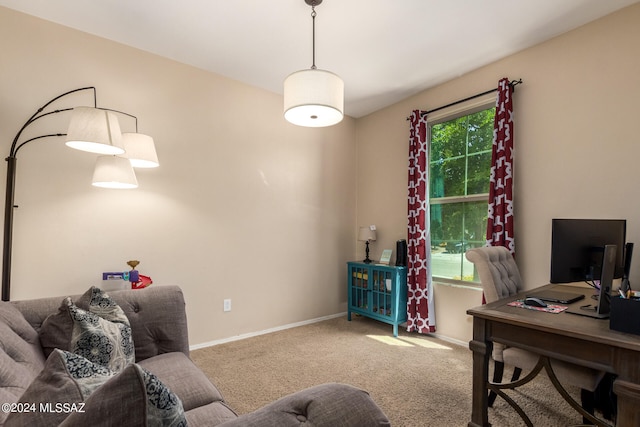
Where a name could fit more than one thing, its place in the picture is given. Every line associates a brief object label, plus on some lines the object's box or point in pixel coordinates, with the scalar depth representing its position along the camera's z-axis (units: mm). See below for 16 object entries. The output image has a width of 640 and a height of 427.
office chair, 1600
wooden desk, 1264
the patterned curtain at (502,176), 2707
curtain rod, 2763
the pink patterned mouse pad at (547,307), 1686
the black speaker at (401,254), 3551
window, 3072
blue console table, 3438
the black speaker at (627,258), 1877
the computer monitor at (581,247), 1838
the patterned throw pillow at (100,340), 1274
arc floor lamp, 1798
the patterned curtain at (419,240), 3340
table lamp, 3912
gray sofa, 536
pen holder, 1309
